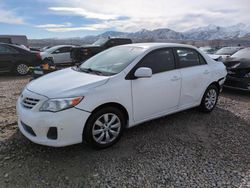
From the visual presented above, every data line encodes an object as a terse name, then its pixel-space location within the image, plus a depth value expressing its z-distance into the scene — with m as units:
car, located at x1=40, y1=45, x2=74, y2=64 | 14.54
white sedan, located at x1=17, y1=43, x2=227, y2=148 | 3.01
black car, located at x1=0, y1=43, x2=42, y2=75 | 9.63
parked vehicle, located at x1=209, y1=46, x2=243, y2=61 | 12.41
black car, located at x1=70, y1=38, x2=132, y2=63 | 12.38
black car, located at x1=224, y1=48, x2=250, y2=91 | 6.43
